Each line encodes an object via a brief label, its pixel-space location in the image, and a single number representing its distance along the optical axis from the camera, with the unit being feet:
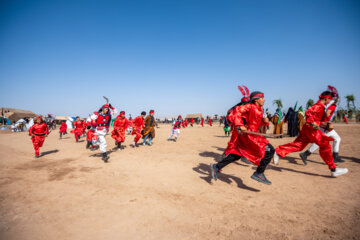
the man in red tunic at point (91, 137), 27.24
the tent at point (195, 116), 160.35
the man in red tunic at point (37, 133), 22.22
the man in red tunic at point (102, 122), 19.44
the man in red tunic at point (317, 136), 12.75
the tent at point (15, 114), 111.69
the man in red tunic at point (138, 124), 29.01
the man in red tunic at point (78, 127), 37.76
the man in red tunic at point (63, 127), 44.65
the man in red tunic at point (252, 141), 10.53
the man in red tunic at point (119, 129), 26.16
